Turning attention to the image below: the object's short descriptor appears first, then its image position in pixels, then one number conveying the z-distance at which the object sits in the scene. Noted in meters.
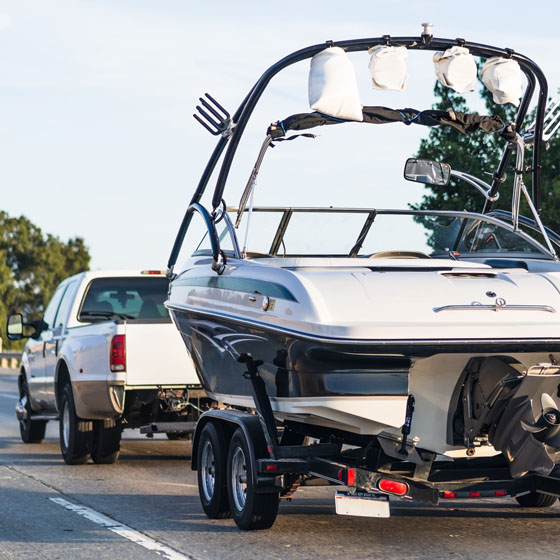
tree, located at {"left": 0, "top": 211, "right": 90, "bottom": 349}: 84.44
